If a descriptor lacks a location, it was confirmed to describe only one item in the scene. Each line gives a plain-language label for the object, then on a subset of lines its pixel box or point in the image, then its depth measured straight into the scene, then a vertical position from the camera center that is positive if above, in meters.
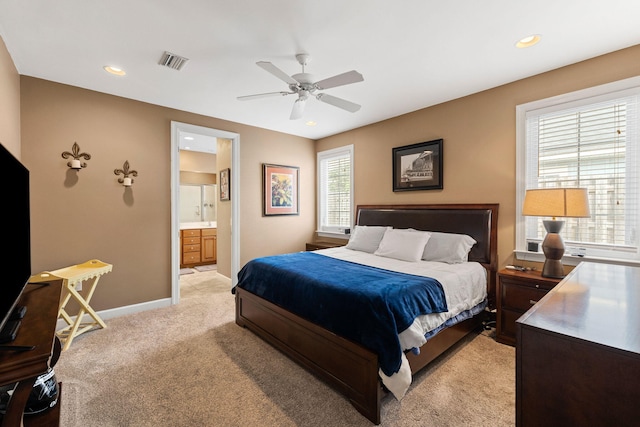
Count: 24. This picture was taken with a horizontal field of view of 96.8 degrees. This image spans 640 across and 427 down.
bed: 1.84 -0.98
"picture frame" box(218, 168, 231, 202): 5.14 +0.50
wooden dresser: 0.86 -0.50
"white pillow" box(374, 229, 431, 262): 3.25 -0.39
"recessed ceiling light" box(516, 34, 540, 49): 2.32 +1.42
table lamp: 2.37 +0.01
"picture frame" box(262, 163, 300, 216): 4.92 +0.39
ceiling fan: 2.22 +1.08
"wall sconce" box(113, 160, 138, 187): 3.51 +0.46
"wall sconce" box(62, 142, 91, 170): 3.16 +0.62
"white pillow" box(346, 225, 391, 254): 3.86 -0.38
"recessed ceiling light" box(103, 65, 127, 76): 2.80 +1.42
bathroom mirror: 6.92 +0.20
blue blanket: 1.81 -0.66
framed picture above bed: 3.78 +0.64
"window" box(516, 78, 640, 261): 2.48 +0.50
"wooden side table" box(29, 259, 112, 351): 2.70 -0.86
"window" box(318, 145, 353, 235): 5.14 +0.41
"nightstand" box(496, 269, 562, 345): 2.55 -0.78
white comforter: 1.77 -0.72
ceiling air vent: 2.57 +1.40
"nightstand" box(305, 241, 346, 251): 4.94 -0.60
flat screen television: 1.19 -0.11
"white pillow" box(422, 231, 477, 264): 3.12 -0.41
